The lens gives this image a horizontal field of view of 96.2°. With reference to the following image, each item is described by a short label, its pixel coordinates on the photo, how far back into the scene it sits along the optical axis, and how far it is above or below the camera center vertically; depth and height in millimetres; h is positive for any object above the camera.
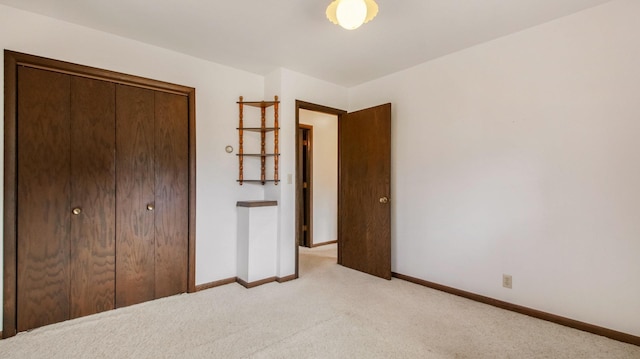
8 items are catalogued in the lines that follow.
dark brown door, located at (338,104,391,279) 3305 -133
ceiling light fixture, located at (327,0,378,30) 1547 +932
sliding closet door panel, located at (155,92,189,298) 2738 -122
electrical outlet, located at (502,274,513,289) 2488 -879
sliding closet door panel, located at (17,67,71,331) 2143 -139
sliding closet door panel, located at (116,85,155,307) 2535 -138
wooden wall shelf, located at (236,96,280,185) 3215 +523
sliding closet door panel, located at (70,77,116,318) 2344 -128
